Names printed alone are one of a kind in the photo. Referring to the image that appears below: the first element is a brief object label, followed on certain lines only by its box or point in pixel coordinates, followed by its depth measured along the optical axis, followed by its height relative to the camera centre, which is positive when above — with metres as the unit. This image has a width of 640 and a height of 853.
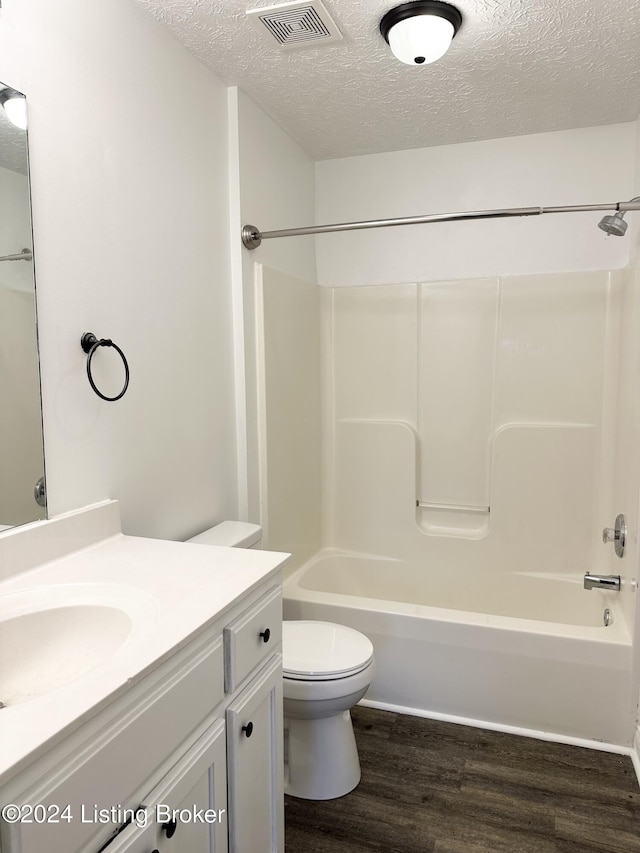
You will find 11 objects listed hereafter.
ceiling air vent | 1.72 +1.05
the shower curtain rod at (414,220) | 2.04 +0.58
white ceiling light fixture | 1.74 +1.02
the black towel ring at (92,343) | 1.59 +0.12
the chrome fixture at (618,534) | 2.38 -0.60
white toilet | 1.87 -0.96
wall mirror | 1.38 +0.09
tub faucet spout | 2.35 -0.76
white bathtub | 2.20 -1.04
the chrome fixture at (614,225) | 2.06 +0.53
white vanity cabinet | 0.83 -0.62
